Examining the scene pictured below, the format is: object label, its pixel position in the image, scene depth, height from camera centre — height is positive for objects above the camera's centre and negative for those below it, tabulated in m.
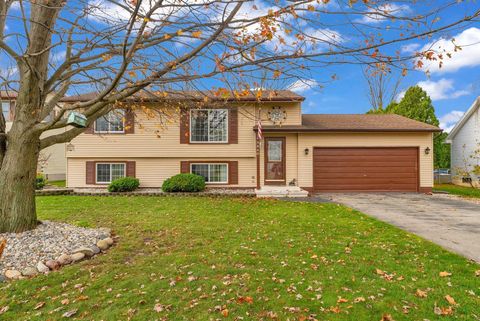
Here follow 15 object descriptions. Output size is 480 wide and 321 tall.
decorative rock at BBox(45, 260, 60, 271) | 4.38 -1.52
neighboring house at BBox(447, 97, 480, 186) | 18.02 +1.57
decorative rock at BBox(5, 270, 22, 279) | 4.06 -1.55
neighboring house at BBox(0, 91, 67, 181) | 18.74 +0.43
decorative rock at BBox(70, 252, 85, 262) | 4.68 -1.49
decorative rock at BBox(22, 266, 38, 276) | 4.16 -1.54
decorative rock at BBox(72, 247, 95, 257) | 4.88 -1.45
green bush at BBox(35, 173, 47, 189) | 13.12 -0.71
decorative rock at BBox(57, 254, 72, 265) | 4.52 -1.49
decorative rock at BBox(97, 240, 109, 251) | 5.26 -1.46
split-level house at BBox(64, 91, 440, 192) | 13.46 +0.70
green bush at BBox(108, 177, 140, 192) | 12.64 -0.81
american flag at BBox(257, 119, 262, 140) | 12.05 +1.52
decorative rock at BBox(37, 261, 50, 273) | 4.27 -1.53
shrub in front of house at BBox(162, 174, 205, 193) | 12.37 -0.75
